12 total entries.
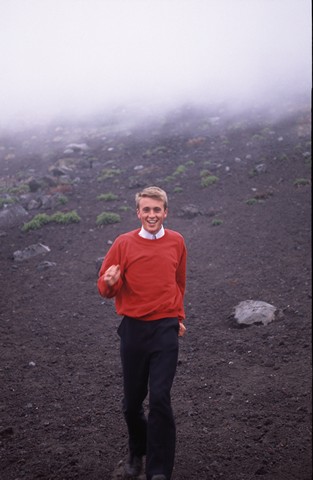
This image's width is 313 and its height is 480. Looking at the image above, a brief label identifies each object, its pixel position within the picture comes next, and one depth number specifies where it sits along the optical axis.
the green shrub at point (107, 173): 17.75
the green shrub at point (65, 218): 12.97
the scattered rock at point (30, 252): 10.37
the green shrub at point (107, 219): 12.92
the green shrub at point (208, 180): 15.95
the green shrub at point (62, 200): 14.98
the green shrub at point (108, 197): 15.35
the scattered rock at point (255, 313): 6.77
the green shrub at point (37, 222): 12.40
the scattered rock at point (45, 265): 9.76
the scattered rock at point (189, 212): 13.30
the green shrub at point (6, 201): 12.50
